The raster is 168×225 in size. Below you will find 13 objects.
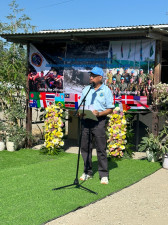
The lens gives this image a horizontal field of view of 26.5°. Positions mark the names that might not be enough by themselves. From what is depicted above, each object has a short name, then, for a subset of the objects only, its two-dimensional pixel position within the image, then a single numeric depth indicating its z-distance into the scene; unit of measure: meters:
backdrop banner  7.70
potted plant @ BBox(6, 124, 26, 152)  8.65
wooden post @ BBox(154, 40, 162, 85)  7.59
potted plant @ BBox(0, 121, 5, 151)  8.73
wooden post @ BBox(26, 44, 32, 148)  9.08
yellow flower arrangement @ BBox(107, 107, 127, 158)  7.62
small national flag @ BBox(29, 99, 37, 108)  9.00
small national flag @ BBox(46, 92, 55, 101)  8.66
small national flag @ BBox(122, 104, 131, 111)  7.86
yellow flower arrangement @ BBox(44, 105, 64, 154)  8.14
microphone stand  5.29
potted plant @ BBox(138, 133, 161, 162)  7.39
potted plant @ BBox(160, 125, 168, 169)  7.10
